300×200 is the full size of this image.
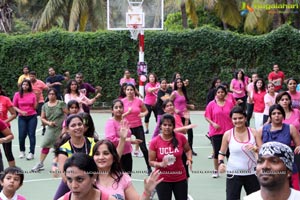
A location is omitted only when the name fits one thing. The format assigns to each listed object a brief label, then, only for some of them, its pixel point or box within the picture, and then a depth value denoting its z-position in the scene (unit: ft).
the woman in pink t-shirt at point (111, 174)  16.39
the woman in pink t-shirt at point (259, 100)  42.93
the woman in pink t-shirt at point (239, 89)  56.44
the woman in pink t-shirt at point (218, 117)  32.35
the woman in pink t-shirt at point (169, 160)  22.58
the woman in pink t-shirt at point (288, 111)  27.73
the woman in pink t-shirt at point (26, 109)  39.27
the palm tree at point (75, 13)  101.96
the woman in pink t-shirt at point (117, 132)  26.48
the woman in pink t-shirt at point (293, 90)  34.96
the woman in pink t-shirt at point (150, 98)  51.41
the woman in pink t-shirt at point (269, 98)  38.81
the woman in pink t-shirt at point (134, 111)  35.65
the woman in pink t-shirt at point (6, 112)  33.53
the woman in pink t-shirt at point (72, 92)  38.96
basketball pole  68.80
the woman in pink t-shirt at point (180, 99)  39.58
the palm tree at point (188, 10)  99.50
